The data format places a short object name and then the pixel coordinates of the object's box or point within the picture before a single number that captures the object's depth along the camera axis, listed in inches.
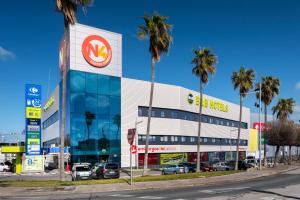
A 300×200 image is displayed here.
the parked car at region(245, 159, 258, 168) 1579.4
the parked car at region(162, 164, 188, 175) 1284.0
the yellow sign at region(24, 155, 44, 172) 1393.7
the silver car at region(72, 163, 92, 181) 976.4
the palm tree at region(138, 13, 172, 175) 1041.3
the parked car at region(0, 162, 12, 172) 1563.9
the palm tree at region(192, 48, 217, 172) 1250.2
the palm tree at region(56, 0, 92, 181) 789.4
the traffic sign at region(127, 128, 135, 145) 657.2
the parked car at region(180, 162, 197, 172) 1357.9
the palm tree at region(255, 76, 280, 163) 1725.3
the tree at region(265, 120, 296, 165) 1874.3
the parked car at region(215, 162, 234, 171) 1492.8
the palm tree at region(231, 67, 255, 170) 1489.8
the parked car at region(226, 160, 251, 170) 1538.7
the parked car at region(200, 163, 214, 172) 1443.9
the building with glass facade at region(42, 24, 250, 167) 1488.2
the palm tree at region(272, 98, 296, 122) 2175.4
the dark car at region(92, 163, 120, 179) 990.8
